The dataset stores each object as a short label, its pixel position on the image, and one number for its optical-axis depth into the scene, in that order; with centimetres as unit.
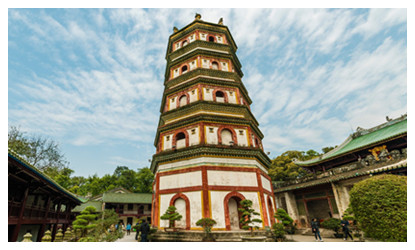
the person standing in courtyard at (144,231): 1082
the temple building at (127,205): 3356
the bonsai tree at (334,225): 1371
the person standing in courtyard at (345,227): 1234
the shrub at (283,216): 1218
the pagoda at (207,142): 1232
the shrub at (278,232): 1148
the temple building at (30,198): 981
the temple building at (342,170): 1480
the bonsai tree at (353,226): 1197
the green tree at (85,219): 919
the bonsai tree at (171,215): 1135
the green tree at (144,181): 4844
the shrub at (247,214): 1080
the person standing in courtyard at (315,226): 1210
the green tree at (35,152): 2555
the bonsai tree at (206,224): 1095
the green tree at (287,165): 3020
